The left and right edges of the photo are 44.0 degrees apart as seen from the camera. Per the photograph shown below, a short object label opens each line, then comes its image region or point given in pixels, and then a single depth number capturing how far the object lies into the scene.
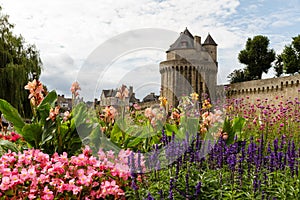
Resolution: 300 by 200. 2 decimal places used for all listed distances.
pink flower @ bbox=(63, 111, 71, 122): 3.99
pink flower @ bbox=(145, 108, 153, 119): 4.25
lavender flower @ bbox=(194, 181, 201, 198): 2.40
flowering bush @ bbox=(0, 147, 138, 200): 2.71
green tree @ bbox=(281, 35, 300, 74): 28.17
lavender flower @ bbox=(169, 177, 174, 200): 2.31
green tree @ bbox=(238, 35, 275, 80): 33.78
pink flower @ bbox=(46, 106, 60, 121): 3.67
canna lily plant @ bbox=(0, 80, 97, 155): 3.83
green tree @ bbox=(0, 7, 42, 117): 15.75
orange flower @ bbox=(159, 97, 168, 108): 4.96
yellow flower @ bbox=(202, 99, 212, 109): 5.32
